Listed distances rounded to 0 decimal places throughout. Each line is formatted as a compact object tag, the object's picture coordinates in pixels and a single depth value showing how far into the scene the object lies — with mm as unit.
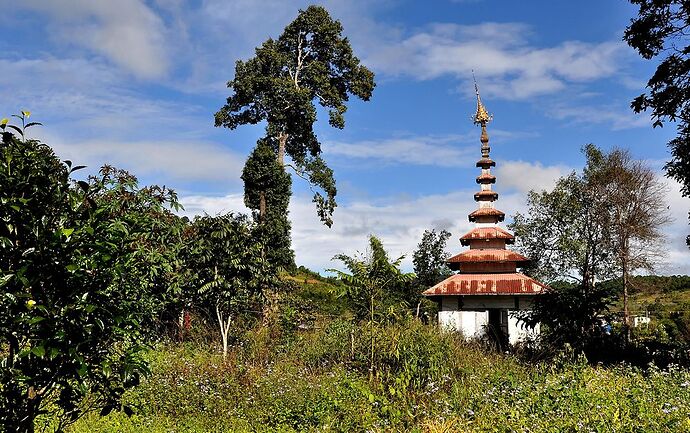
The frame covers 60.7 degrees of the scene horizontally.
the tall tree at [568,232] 28375
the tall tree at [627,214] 26734
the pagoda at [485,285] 23953
